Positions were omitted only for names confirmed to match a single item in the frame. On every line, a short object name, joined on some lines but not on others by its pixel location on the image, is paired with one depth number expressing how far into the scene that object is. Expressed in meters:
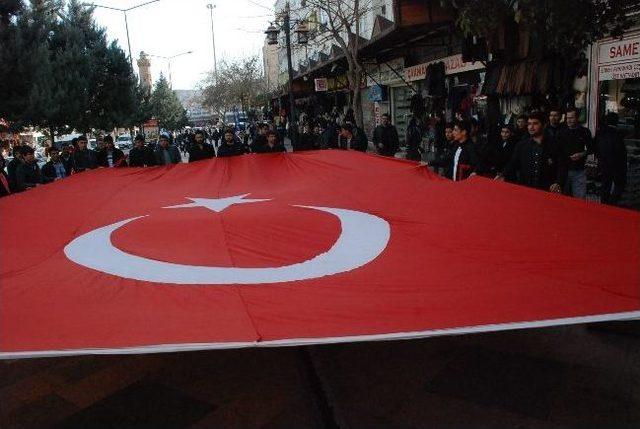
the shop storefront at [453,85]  16.36
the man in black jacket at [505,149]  8.46
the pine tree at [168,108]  64.89
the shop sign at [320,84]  27.03
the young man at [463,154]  7.75
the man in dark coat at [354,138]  13.17
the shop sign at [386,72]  23.64
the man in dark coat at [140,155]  12.46
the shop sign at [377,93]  25.53
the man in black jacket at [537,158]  7.02
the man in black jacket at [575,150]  7.88
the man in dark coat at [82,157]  11.95
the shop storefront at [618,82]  10.34
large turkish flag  3.00
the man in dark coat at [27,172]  9.58
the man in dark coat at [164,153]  14.84
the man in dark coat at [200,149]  12.00
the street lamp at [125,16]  25.04
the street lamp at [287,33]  19.24
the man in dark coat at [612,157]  8.59
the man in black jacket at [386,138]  13.78
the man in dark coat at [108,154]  12.16
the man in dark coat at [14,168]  9.53
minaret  114.31
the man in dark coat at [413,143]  17.12
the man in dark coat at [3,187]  8.85
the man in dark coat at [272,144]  11.45
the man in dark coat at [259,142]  12.07
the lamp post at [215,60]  68.15
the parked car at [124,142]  43.50
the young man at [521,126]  9.33
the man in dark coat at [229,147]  11.58
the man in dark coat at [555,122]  8.32
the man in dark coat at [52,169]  11.32
